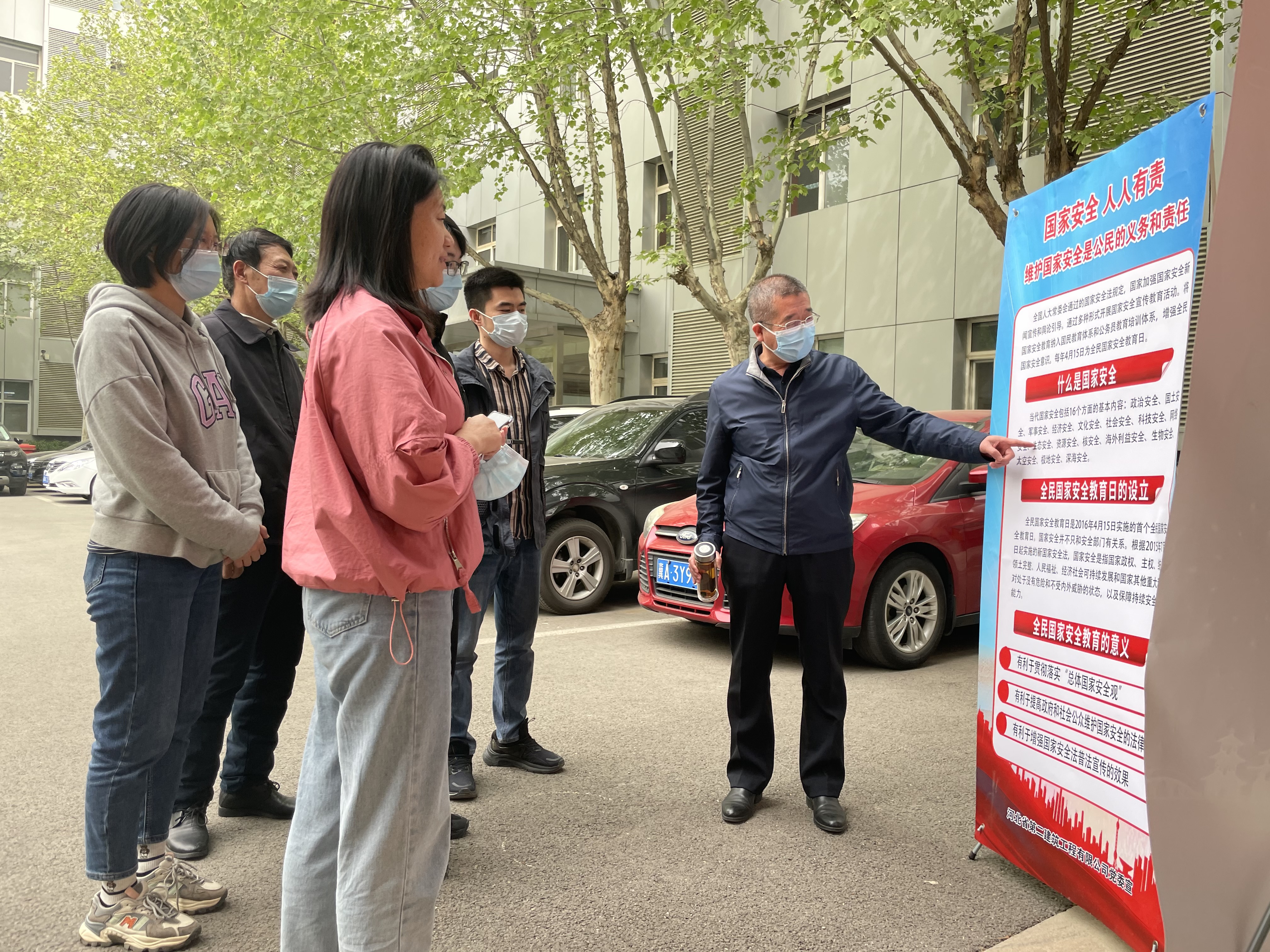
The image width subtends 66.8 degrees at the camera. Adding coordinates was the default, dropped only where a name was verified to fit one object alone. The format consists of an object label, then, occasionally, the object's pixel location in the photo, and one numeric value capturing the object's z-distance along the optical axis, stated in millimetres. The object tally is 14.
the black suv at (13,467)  21594
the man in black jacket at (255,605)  3352
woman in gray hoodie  2562
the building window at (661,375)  19188
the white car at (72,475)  18469
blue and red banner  2516
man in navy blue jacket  3676
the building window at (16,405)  33531
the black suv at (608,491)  7863
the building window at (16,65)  34375
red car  5996
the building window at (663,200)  18141
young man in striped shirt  3912
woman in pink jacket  1888
